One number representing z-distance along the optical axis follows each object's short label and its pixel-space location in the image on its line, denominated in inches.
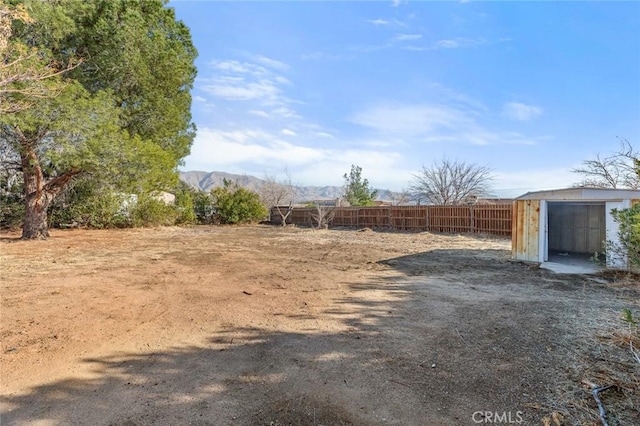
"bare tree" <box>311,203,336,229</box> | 730.8
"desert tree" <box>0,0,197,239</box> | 312.5
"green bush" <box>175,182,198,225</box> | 722.8
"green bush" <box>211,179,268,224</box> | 800.9
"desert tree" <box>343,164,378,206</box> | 1107.5
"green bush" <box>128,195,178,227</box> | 574.4
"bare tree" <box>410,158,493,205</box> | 889.5
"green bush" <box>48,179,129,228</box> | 505.0
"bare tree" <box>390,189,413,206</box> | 1051.9
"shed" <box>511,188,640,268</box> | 246.8
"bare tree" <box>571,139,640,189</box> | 491.5
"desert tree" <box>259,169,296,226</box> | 1122.7
